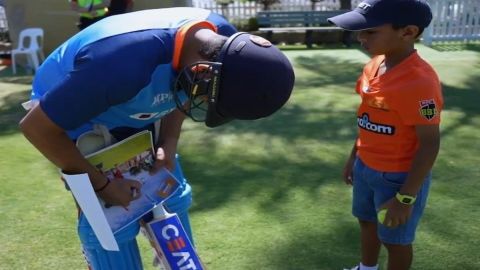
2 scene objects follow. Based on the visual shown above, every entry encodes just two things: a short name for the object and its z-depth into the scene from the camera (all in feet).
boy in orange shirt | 6.34
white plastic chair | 29.66
